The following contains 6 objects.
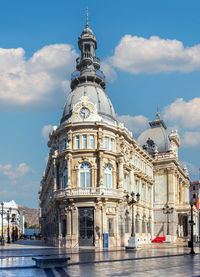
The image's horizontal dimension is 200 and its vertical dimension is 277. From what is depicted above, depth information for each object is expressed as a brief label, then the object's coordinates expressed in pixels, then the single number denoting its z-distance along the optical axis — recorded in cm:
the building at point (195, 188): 14375
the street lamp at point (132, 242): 4106
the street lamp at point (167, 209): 7079
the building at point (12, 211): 10772
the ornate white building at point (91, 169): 4825
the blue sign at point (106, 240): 4646
